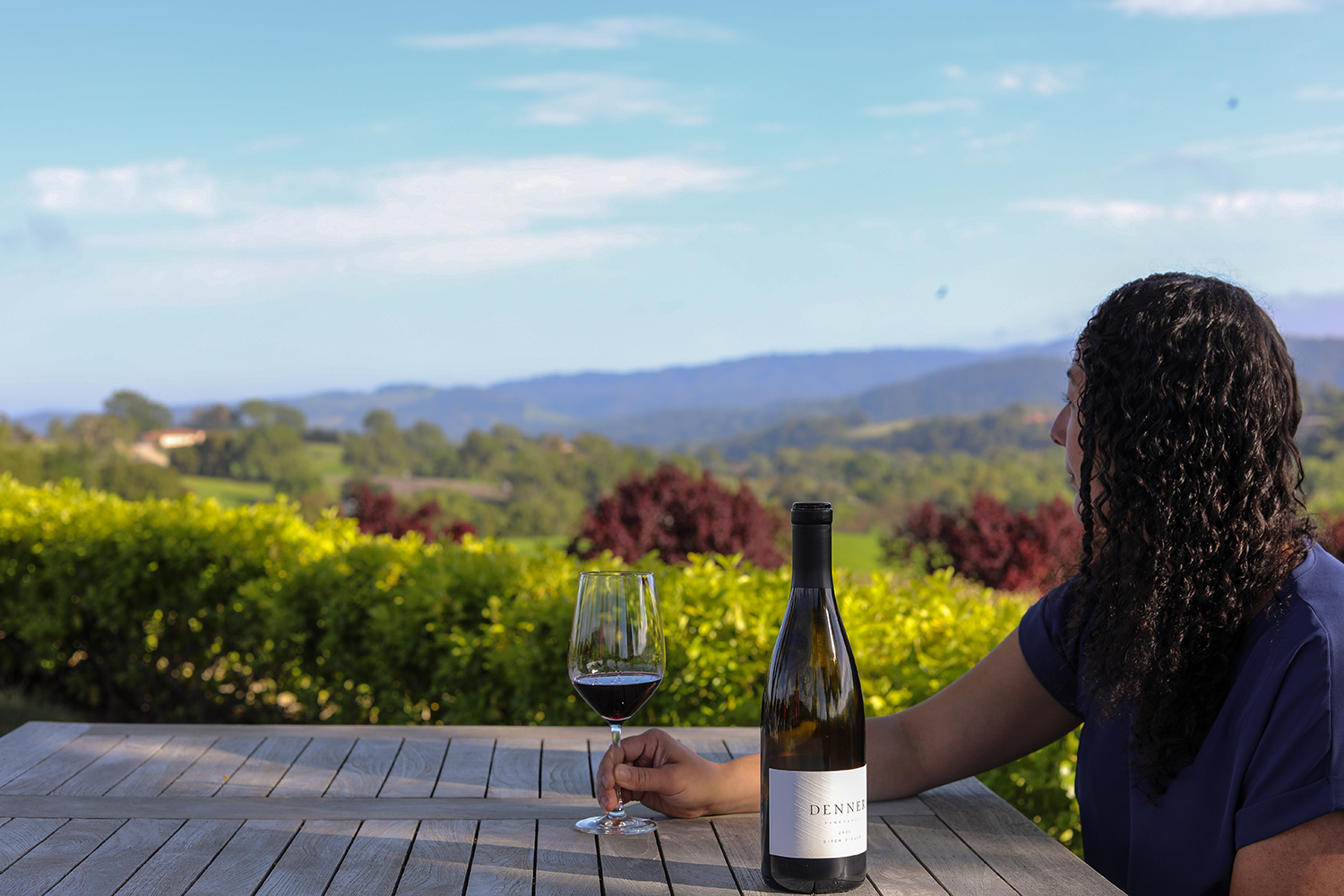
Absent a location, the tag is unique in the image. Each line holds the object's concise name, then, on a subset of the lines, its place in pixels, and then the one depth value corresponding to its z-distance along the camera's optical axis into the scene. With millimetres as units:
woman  1097
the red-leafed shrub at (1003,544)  9945
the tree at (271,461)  24109
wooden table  1159
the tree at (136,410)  24953
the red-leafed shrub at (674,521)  7605
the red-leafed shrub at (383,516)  8883
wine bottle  1060
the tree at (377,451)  28891
